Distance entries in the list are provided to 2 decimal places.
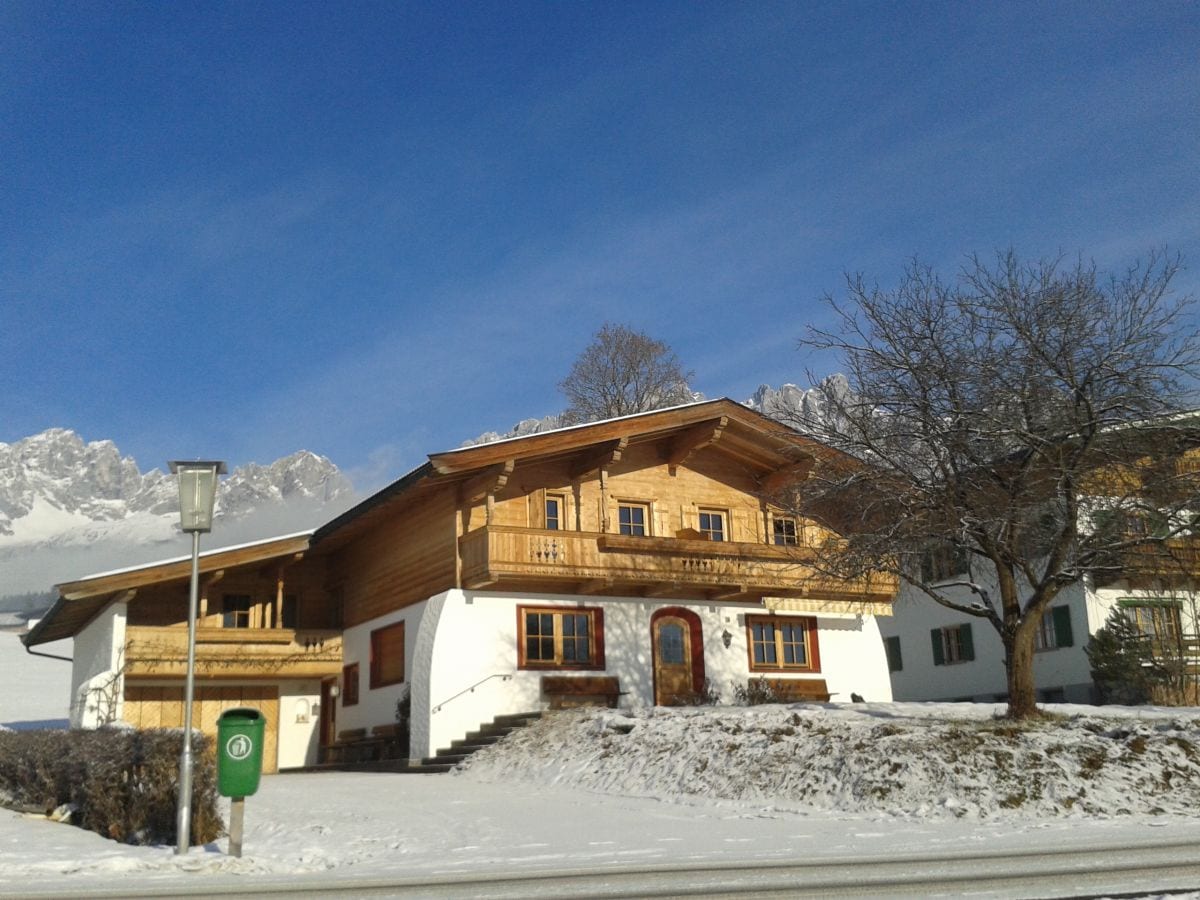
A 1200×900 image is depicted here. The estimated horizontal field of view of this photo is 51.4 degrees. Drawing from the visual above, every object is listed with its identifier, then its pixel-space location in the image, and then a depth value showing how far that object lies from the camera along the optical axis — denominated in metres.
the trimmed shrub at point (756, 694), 26.36
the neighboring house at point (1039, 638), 30.50
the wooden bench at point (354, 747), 27.52
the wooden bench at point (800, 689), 27.92
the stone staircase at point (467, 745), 23.98
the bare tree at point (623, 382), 47.72
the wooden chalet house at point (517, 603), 25.66
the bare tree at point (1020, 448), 17.70
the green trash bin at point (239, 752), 11.31
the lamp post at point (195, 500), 12.66
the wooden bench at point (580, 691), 25.83
